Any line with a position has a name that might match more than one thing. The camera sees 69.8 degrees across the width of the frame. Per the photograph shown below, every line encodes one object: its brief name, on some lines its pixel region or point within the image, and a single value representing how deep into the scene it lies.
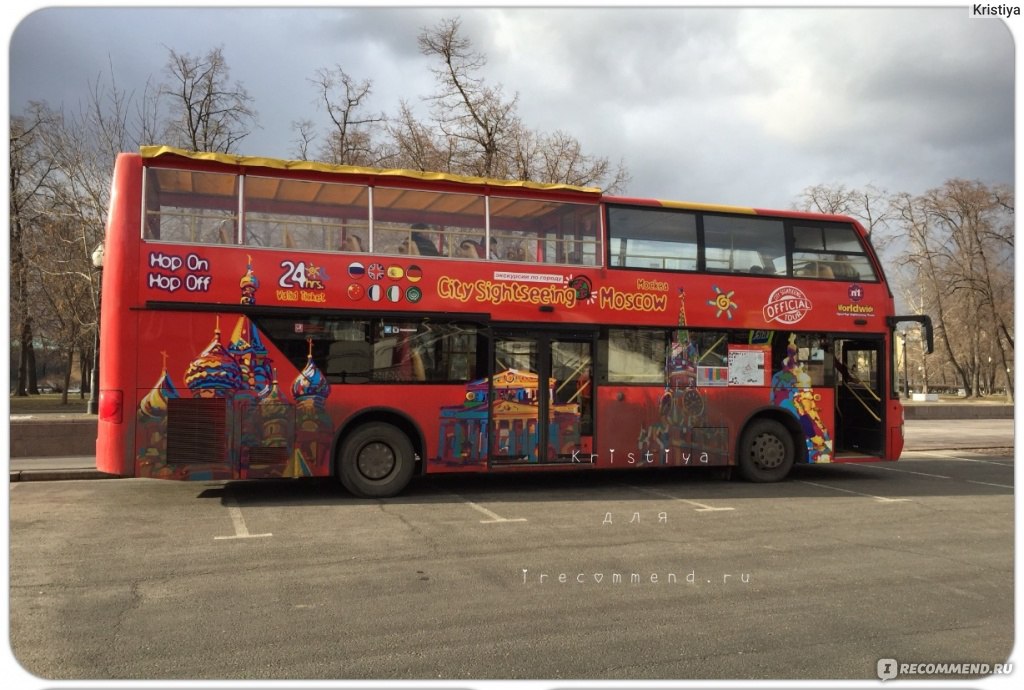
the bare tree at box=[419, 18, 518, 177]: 22.25
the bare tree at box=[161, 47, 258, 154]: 21.92
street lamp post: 18.40
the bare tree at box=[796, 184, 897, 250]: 39.00
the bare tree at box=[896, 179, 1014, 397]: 32.28
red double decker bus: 8.92
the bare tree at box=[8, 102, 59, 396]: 20.23
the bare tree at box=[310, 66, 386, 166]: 23.94
